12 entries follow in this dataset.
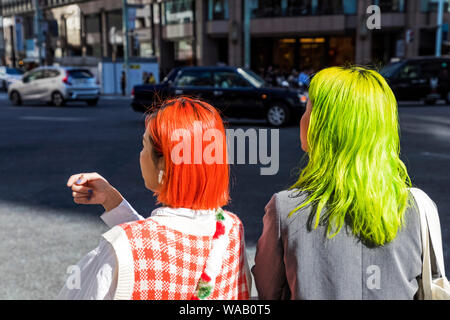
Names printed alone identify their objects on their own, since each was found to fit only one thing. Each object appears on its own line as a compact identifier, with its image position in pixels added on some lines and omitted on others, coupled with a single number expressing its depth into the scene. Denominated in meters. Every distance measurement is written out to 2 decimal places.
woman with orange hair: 1.29
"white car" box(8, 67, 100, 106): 20.19
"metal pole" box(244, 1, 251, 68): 39.91
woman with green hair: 1.40
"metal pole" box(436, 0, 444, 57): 33.12
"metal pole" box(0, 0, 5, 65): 49.98
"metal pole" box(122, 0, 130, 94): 29.46
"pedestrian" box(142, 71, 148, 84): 28.05
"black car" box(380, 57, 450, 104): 19.78
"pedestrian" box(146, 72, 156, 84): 26.40
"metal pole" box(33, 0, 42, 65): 35.62
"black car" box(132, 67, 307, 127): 12.91
